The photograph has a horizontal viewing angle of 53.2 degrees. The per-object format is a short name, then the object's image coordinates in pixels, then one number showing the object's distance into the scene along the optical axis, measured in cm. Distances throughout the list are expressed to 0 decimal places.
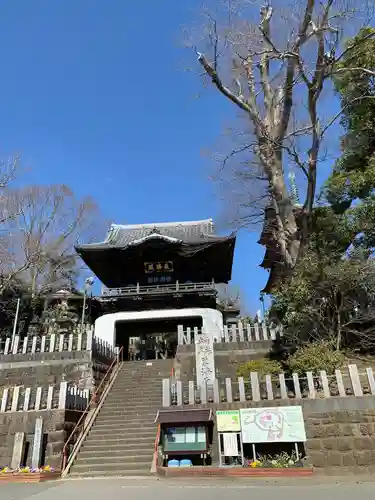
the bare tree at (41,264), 2336
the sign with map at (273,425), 842
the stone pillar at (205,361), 1306
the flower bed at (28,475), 851
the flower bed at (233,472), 790
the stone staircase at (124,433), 934
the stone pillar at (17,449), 950
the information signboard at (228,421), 883
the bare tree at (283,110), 1066
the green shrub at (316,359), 1011
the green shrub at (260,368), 1232
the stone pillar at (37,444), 940
